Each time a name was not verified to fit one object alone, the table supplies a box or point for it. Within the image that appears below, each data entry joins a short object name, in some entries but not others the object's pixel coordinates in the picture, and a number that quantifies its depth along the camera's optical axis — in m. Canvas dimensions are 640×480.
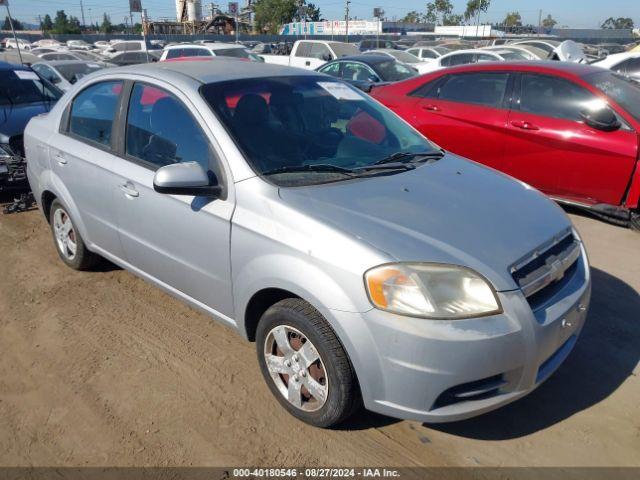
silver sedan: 2.23
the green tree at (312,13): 74.38
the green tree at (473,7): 79.69
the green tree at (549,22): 106.57
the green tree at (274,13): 66.25
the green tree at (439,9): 87.06
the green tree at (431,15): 90.12
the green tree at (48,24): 78.74
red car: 5.02
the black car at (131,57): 20.84
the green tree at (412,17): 97.44
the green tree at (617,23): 95.75
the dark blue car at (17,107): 5.90
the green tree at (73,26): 67.81
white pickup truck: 16.73
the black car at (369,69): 11.93
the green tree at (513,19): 94.88
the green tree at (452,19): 89.50
